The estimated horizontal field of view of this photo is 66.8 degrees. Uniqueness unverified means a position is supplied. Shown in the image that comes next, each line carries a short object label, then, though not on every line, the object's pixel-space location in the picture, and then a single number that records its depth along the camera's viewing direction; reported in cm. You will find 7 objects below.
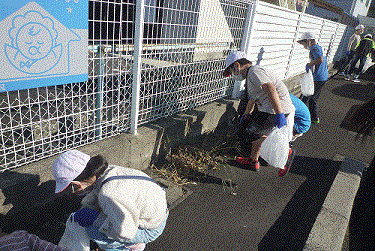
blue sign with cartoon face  207
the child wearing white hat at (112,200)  184
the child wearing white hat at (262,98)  336
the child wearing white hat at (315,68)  540
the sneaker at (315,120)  629
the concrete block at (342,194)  306
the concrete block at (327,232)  252
